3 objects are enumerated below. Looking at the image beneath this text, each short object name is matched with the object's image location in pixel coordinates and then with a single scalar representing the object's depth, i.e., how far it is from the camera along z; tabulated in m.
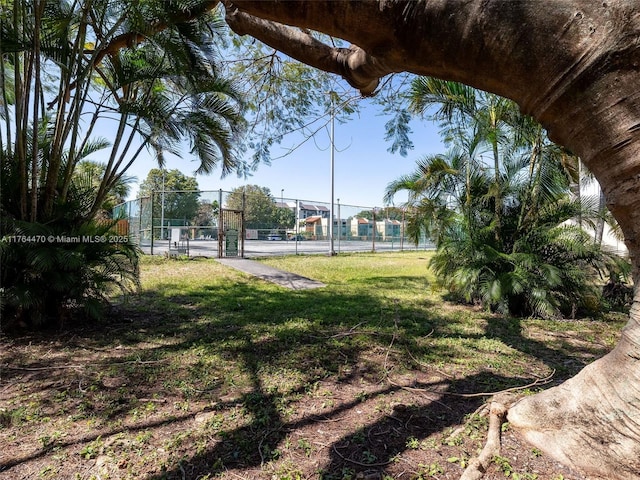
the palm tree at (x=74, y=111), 3.71
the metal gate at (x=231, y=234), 13.78
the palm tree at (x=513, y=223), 5.12
